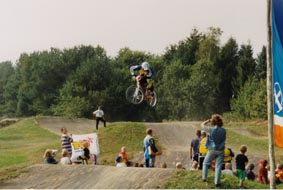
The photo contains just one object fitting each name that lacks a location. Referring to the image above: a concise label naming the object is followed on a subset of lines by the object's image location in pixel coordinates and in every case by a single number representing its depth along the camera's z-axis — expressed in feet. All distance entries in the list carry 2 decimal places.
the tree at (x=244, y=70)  223.92
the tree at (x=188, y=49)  263.49
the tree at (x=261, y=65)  220.08
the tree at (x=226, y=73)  236.22
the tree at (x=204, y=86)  229.04
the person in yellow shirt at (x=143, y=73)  69.41
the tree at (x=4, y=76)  385.64
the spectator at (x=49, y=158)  60.03
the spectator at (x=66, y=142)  68.54
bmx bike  74.69
